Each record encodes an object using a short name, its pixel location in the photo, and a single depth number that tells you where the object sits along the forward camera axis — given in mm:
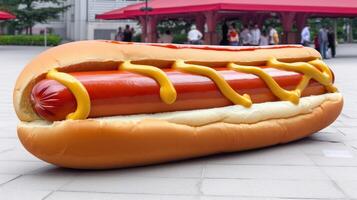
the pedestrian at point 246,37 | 27103
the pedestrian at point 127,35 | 30234
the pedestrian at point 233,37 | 25375
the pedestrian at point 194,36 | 25922
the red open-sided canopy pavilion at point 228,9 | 27234
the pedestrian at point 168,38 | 28112
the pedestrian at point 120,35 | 31953
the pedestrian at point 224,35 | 27016
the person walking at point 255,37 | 26953
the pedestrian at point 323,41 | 28719
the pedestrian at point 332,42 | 30422
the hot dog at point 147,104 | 5512
